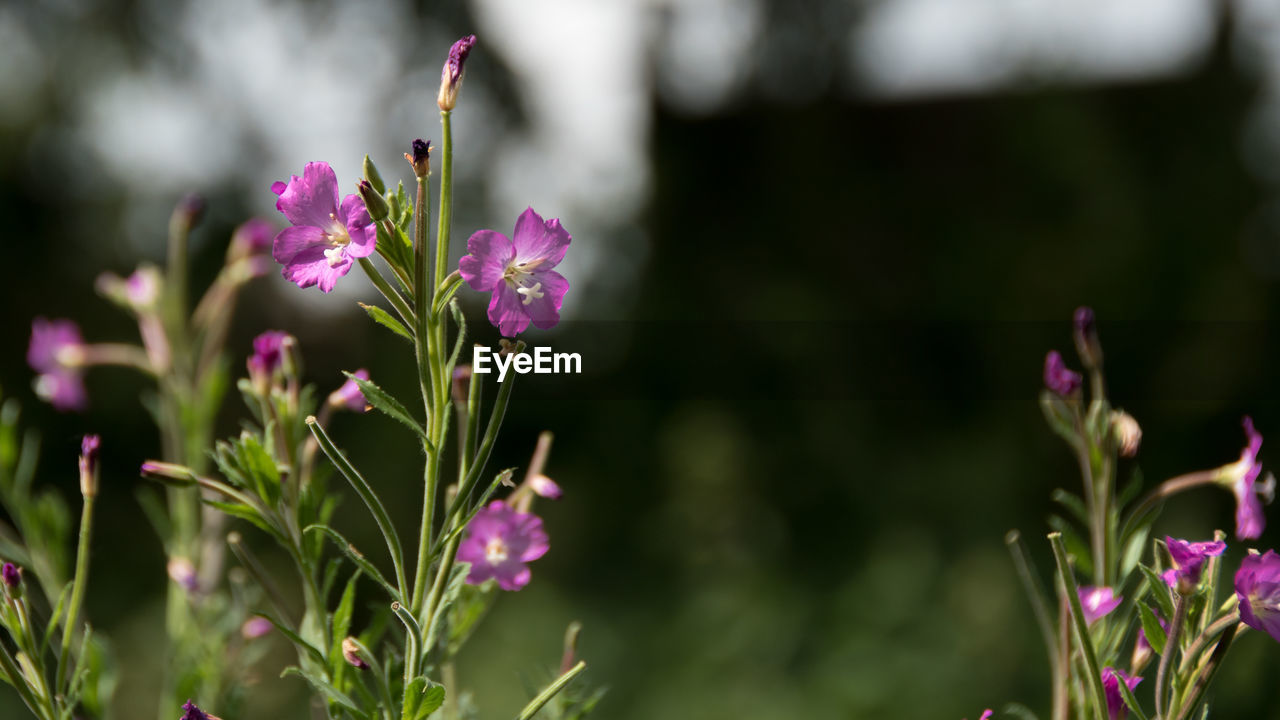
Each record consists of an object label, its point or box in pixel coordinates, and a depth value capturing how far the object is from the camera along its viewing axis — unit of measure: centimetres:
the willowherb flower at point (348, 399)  49
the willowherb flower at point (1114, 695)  45
